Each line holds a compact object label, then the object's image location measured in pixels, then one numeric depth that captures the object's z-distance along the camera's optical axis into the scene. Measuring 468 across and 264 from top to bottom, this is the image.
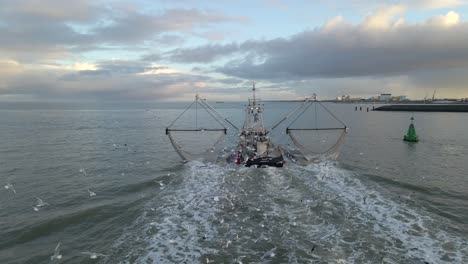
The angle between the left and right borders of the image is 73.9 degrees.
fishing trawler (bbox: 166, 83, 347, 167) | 38.94
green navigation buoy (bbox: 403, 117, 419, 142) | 60.69
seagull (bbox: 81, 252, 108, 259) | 16.81
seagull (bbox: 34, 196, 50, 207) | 25.22
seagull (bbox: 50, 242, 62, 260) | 17.19
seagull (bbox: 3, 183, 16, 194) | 29.11
